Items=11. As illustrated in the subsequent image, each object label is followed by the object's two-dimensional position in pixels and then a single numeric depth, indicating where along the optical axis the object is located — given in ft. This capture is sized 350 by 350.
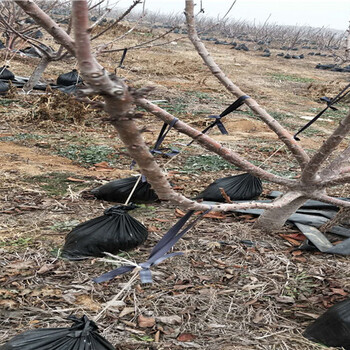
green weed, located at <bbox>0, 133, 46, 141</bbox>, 19.55
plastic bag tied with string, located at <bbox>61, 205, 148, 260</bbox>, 9.31
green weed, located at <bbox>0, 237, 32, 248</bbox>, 9.60
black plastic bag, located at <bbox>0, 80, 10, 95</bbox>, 26.94
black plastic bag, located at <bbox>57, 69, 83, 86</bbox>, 30.86
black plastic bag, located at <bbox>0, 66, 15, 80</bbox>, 28.97
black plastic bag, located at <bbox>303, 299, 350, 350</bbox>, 6.59
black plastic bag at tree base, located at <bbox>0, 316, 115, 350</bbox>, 5.51
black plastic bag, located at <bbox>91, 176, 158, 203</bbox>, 12.79
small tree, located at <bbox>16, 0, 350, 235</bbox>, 2.93
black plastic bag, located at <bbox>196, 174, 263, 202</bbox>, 13.10
